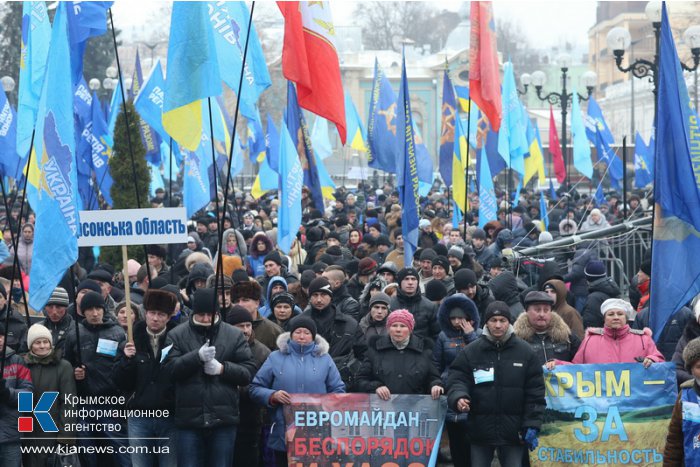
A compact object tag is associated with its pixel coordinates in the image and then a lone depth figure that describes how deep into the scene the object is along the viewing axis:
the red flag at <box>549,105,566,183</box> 29.53
